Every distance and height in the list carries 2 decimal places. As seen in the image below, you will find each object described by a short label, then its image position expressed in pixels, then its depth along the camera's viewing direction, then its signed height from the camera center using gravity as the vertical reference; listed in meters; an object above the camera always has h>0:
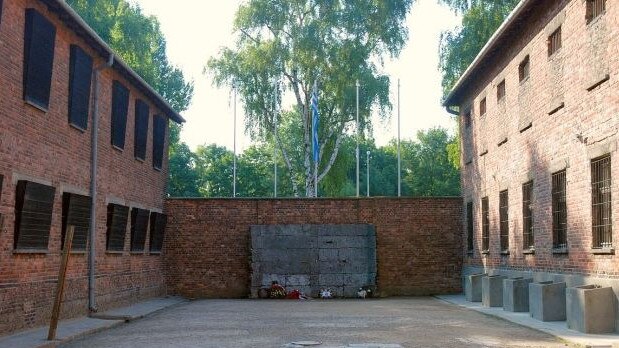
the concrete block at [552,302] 17.23 -0.24
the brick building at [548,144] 15.62 +3.11
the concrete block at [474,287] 24.88 +0.00
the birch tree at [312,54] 40.09 +10.20
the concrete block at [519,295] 20.17 -0.15
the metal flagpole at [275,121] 40.94 +7.35
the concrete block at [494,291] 22.42 -0.08
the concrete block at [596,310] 14.41 -0.31
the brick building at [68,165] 15.33 +2.35
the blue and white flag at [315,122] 37.88 +6.77
